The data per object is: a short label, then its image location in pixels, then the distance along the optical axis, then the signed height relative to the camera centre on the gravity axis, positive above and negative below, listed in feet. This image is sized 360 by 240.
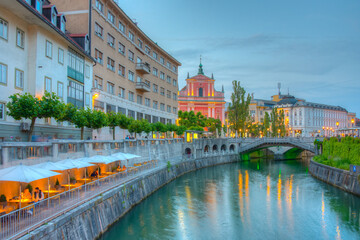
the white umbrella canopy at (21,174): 48.14 -6.67
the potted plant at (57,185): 67.48 -11.48
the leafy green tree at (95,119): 103.65 +4.25
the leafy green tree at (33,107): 74.74 +5.77
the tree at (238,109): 280.10 +20.62
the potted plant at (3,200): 50.07 -11.16
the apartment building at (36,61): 82.11 +21.40
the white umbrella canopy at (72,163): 66.82 -6.96
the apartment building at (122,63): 140.56 +39.03
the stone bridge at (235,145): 229.04 -10.14
